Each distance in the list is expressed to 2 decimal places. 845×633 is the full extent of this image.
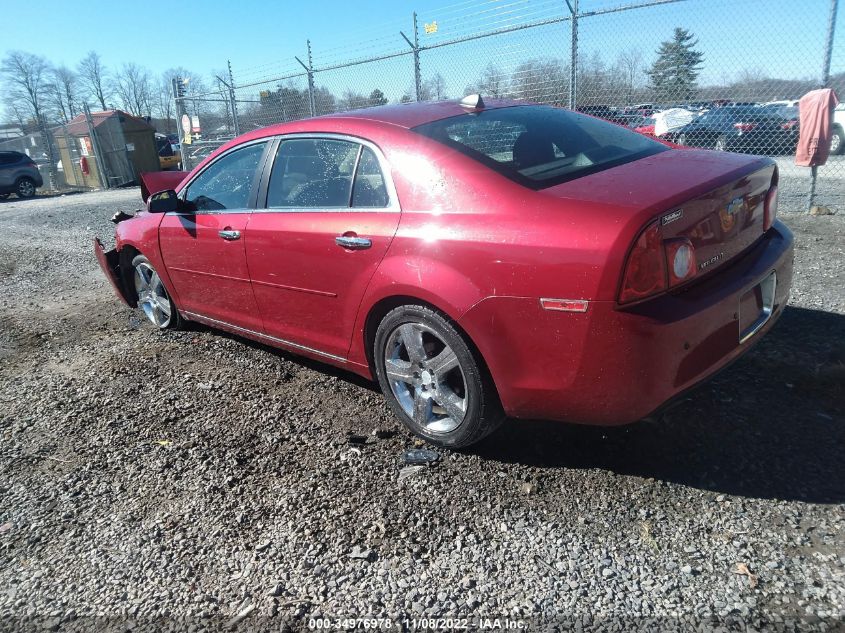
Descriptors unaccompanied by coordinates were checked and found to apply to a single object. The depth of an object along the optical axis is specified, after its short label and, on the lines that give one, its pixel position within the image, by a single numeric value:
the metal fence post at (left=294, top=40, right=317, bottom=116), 11.46
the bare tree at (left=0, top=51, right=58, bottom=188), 61.53
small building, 21.97
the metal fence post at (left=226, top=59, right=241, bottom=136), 13.67
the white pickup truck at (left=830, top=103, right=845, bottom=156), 12.22
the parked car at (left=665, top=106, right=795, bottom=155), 9.06
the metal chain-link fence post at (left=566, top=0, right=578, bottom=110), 7.74
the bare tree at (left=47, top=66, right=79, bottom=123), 62.22
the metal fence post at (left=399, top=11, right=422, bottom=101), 9.45
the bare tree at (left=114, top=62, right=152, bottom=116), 75.69
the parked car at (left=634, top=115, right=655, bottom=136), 9.08
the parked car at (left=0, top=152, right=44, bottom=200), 21.09
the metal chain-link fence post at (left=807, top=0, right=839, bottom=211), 6.27
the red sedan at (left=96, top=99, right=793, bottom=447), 2.24
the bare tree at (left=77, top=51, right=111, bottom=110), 71.69
